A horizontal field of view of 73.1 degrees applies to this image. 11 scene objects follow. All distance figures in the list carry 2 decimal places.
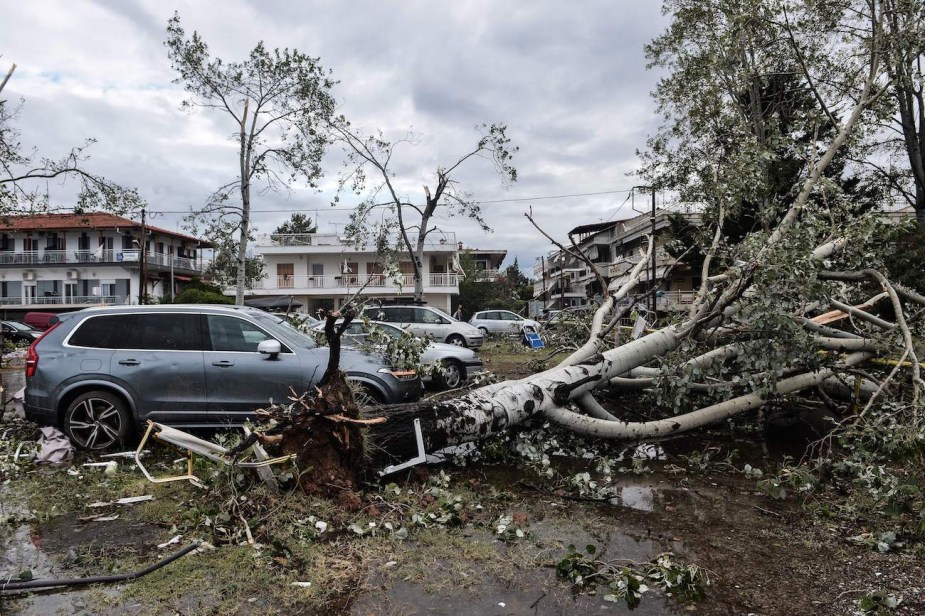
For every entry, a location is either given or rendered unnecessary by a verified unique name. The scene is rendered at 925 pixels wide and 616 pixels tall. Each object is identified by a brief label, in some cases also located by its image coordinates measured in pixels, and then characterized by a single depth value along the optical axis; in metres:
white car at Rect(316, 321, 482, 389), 11.47
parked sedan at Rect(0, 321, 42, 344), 27.89
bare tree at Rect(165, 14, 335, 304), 21.48
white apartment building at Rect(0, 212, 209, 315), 49.16
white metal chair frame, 4.68
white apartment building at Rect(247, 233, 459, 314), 46.28
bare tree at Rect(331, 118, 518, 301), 25.14
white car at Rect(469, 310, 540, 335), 30.06
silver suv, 6.53
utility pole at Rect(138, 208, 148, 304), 30.26
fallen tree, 5.87
